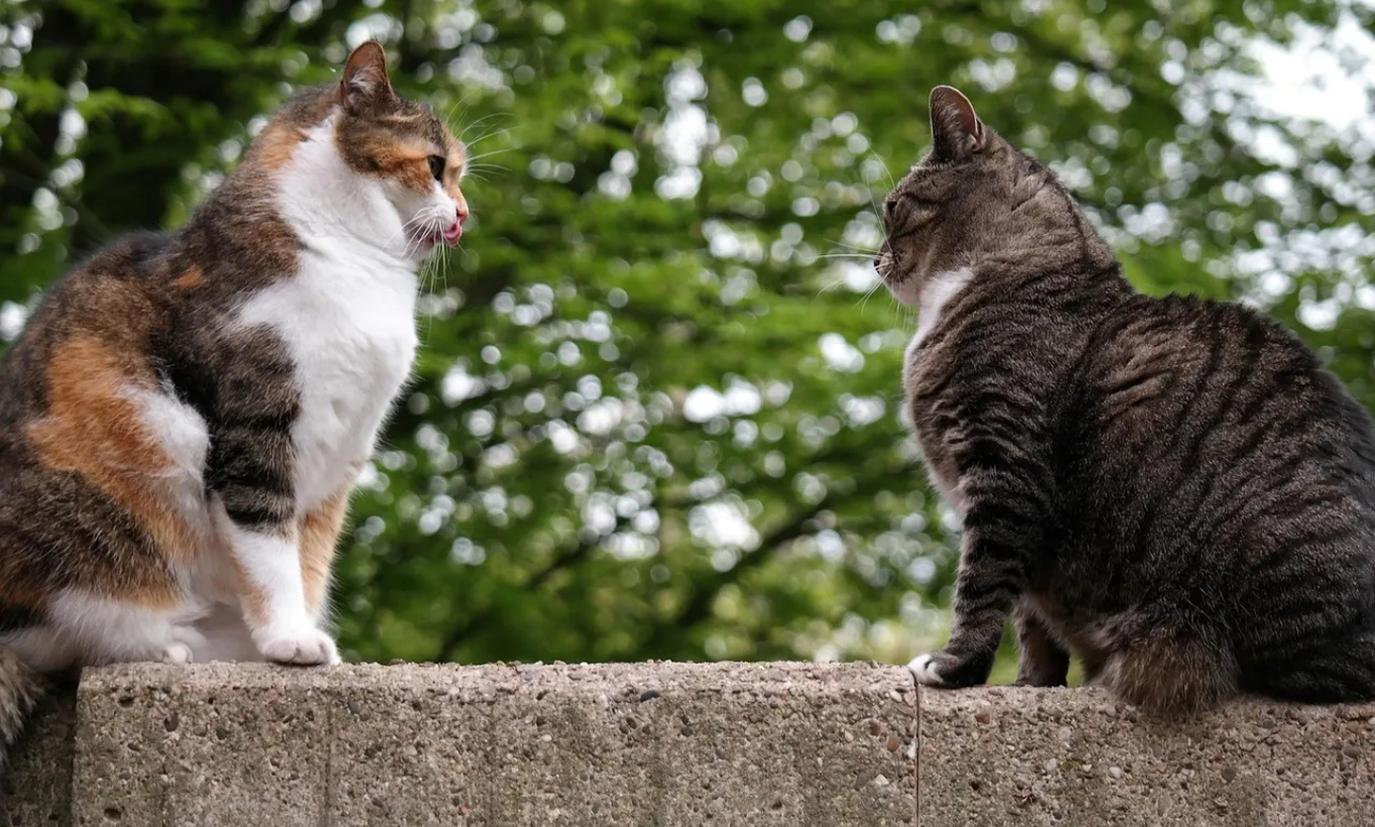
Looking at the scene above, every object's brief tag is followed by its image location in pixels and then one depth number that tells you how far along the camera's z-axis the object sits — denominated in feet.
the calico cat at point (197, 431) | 9.14
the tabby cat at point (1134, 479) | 8.61
